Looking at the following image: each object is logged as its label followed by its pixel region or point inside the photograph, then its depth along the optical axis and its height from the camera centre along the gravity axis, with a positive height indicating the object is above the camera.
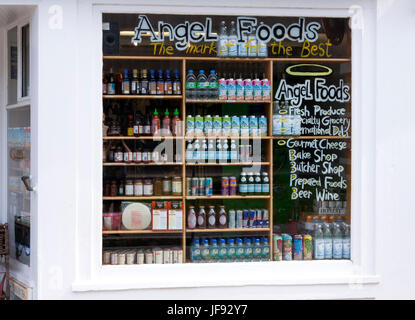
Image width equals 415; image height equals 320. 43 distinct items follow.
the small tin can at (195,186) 4.77 -0.32
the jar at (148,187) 4.73 -0.32
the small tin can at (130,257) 4.53 -0.93
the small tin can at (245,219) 4.82 -0.62
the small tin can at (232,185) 4.84 -0.31
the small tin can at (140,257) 4.54 -0.93
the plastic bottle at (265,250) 4.70 -0.90
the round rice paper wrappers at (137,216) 4.67 -0.58
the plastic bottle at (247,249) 4.70 -0.89
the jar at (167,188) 4.76 -0.33
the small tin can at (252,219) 4.82 -0.63
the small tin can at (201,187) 4.79 -0.32
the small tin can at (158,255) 4.57 -0.92
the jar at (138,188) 4.72 -0.33
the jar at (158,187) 4.75 -0.32
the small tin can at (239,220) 4.81 -0.63
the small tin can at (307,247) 4.70 -0.87
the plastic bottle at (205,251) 4.67 -0.90
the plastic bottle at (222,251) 4.69 -0.91
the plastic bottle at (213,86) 4.74 +0.61
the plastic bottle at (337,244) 4.63 -0.83
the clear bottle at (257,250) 4.70 -0.90
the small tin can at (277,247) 4.70 -0.87
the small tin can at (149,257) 4.55 -0.93
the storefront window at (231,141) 4.62 +0.11
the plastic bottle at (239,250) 4.70 -0.90
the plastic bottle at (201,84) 4.73 +0.63
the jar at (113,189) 4.54 -0.33
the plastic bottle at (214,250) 4.68 -0.90
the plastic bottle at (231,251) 4.70 -0.91
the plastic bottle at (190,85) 4.73 +0.62
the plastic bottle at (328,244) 4.67 -0.83
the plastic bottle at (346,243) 4.61 -0.82
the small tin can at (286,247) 4.71 -0.87
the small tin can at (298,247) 4.70 -0.87
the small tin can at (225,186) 4.84 -0.32
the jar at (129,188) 4.67 -0.33
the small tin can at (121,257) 4.51 -0.92
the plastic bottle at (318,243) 4.70 -0.83
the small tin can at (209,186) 4.80 -0.32
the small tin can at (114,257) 4.48 -0.92
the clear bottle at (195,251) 4.65 -0.90
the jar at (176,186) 4.75 -0.31
